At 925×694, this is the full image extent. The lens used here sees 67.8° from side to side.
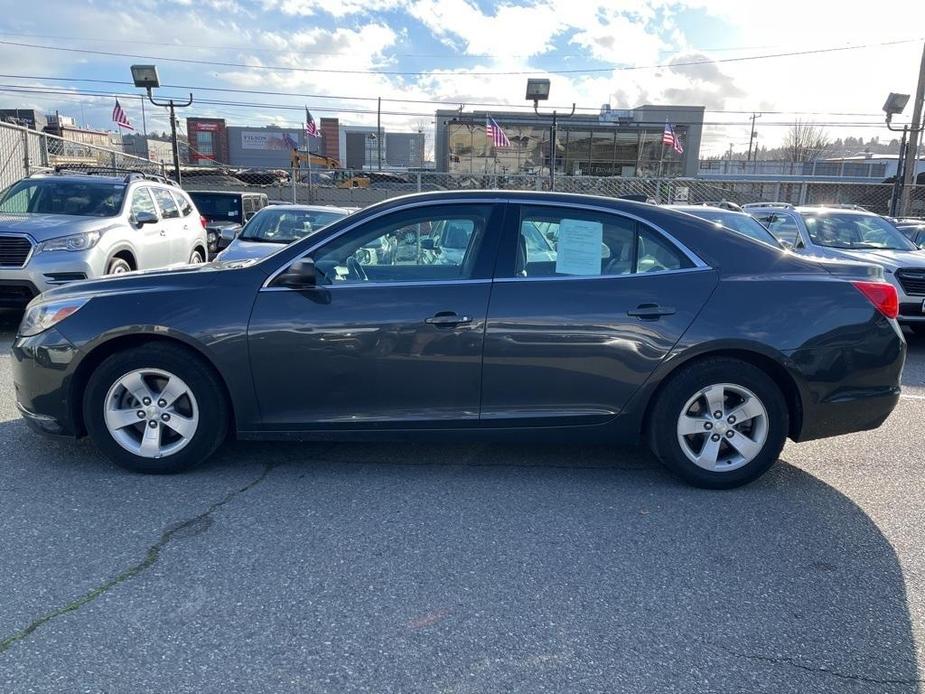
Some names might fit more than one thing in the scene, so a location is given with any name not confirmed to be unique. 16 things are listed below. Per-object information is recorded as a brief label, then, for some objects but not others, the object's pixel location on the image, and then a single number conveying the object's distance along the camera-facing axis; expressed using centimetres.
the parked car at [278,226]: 950
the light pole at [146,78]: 1633
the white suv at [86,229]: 763
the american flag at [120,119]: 2387
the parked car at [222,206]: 1744
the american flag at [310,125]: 3011
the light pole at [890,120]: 1838
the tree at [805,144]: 6575
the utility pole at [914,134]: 1800
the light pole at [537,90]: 1574
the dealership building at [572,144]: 4091
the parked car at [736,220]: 869
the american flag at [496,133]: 2388
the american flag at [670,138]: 2345
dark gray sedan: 387
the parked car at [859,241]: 807
